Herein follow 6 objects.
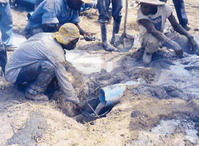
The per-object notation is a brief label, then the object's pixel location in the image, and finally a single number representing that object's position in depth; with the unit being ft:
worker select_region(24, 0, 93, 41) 14.61
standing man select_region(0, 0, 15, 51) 17.22
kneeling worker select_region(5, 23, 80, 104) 11.25
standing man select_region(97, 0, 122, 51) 17.88
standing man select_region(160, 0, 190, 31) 20.35
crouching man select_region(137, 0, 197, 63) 14.69
